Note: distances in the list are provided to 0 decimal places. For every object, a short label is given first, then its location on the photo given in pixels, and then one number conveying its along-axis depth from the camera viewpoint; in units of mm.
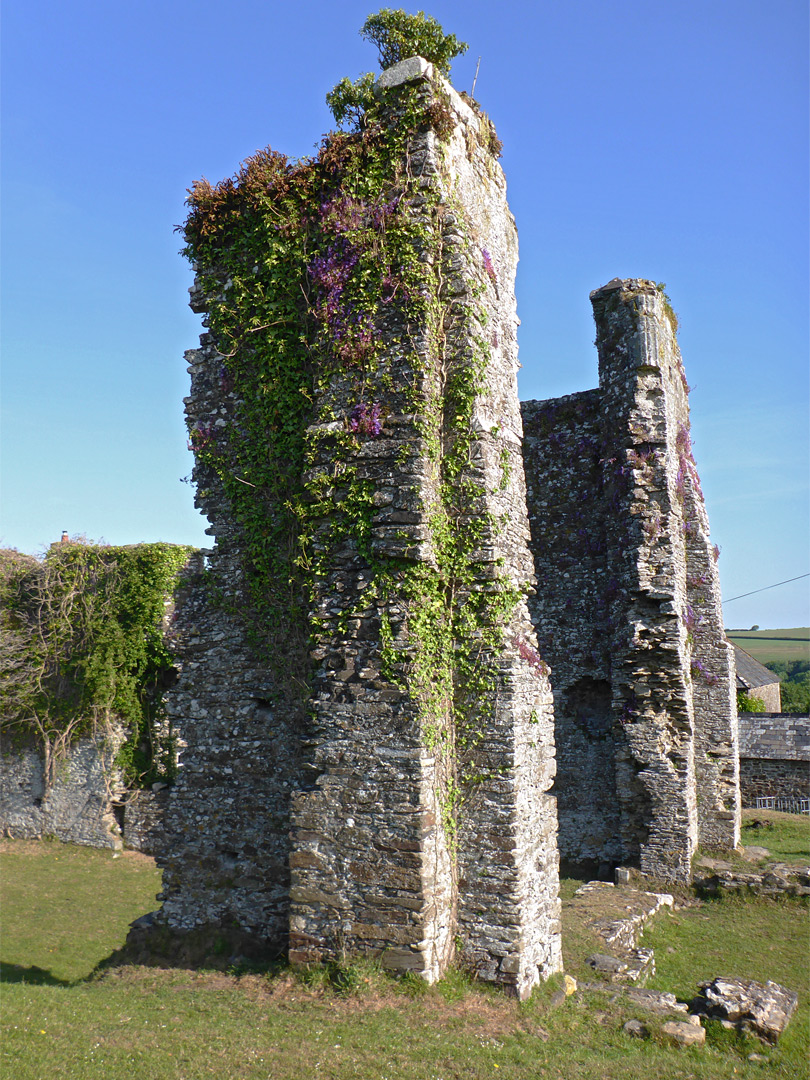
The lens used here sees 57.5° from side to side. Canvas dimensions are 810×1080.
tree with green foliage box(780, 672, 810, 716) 40000
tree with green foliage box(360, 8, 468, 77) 8242
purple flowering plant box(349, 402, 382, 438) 7449
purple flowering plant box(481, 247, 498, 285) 8459
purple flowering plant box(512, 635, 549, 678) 7504
